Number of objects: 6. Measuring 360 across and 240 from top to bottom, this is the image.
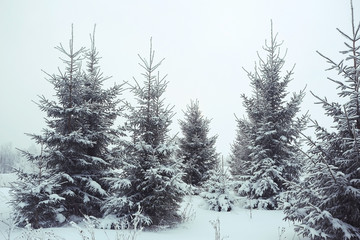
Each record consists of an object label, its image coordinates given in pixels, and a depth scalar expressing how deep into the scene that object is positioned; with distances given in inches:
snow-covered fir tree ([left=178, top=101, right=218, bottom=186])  612.4
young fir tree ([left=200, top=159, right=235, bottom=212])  387.2
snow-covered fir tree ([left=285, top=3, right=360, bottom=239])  180.2
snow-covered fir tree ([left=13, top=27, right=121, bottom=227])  309.9
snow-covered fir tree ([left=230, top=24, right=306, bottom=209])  420.5
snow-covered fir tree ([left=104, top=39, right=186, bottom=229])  278.8
